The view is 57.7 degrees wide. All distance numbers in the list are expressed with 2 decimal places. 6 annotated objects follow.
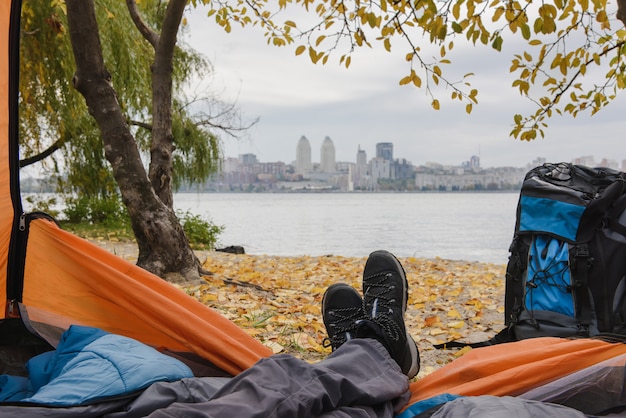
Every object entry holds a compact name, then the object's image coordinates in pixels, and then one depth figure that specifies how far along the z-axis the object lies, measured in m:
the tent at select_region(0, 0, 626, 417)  1.83
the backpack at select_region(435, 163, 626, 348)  2.12
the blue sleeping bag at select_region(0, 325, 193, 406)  1.44
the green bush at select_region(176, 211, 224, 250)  9.35
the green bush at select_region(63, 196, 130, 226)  10.40
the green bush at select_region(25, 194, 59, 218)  10.27
